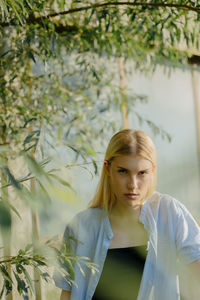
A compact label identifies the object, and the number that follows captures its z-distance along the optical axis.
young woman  1.78
